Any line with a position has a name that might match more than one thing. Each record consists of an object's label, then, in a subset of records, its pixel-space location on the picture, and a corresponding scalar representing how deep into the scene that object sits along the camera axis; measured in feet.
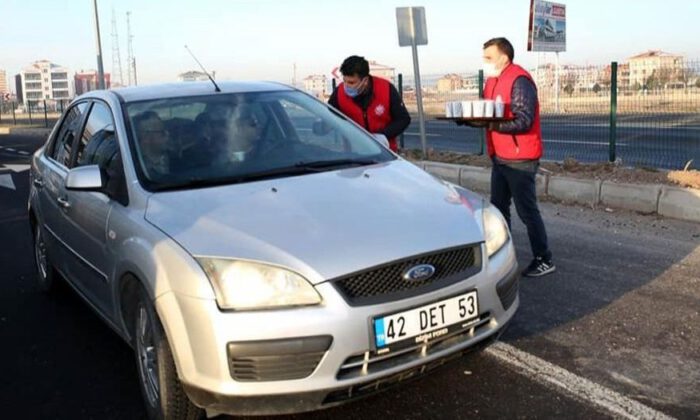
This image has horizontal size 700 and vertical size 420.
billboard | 81.35
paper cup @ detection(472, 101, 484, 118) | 16.75
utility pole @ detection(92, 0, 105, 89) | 84.07
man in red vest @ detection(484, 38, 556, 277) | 16.85
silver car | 9.05
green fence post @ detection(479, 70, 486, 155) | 40.27
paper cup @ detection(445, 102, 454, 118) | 18.29
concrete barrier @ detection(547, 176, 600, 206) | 26.35
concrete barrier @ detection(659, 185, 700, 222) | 23.04
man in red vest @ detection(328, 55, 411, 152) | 20.03
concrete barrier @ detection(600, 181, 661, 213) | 24.35
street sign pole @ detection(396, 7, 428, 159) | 39.14
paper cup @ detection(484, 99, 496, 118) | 16.72
